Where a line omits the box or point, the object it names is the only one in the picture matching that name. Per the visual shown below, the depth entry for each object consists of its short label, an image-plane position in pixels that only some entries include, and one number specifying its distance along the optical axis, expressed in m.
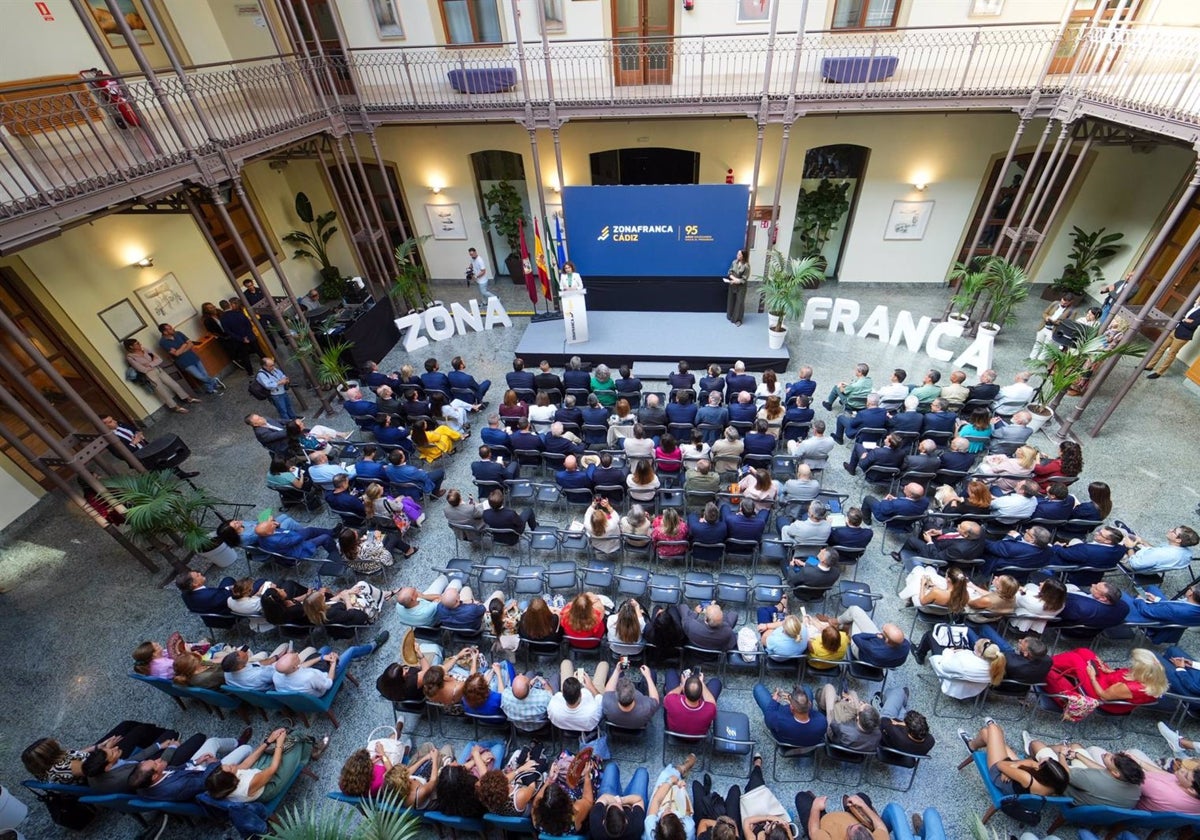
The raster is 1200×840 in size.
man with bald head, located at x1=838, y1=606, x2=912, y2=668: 4.47
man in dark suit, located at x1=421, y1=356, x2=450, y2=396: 8.88
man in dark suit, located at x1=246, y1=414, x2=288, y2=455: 7.62
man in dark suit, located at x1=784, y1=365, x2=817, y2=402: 7.65
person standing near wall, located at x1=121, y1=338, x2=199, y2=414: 9.23
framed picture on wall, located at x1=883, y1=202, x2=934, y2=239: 11.70
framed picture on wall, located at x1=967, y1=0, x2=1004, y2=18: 9.64
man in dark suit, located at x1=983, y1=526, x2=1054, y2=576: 5.25
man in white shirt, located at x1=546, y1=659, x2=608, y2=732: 4.32
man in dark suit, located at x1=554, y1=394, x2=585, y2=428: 7.52
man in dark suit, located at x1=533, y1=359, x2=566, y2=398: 8.48
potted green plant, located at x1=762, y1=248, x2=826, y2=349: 9.67
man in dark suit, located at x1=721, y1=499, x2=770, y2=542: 5.64
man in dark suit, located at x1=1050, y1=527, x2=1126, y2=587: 5.20
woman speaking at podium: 10.28
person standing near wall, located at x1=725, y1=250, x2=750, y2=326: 10.38
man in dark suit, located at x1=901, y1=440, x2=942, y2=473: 6.38
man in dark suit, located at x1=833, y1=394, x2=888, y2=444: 7.22
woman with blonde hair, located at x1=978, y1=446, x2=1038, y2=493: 6.27
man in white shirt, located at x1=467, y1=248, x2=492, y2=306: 12.82
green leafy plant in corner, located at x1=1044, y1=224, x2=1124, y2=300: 10.78
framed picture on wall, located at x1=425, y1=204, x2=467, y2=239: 13.07
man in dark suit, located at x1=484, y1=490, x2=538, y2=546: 6.13
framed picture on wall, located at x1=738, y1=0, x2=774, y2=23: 10.31
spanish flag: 11.44
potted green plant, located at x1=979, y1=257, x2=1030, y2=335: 9.39
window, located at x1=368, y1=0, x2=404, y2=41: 11.09
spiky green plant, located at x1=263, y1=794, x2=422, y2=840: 3.38
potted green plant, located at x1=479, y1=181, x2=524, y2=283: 12.65
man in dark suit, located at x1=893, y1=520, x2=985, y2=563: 5.39
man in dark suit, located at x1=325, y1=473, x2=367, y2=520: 6.52
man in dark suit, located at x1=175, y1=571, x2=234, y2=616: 5.38
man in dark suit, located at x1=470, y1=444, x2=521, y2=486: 6.83
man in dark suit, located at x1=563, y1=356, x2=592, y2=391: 8.39
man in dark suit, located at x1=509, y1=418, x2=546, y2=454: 7.15
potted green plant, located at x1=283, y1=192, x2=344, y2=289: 13.02
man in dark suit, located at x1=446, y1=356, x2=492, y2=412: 8.91
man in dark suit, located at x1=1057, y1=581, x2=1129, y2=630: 4.72
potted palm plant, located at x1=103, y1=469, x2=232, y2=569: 6.26
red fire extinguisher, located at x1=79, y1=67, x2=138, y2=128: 6.46
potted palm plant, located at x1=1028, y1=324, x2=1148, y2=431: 7.51
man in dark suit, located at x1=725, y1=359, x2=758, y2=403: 8.05
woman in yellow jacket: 7.76
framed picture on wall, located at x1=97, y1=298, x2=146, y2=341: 9.05
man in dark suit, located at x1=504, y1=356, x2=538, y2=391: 8.51
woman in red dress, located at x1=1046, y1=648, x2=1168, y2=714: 4.29
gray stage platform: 10.02
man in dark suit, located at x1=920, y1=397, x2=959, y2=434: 7.02
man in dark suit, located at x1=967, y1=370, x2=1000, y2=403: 7.48
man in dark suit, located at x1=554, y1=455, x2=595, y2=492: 6.55
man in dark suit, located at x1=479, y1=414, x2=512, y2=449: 7.30
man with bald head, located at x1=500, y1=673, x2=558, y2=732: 4.48
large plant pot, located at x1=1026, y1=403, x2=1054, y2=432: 7.74
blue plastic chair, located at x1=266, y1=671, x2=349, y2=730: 4.83
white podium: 10.22
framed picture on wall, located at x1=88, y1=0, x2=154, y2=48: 9.21
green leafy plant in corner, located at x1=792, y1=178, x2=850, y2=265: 12.01
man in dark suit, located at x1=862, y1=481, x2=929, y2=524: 5.91
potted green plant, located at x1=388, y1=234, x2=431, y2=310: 11.56
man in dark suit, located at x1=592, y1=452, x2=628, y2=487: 6.42
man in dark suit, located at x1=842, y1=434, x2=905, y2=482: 6.53
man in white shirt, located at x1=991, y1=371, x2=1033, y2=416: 7.45
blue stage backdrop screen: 10.55
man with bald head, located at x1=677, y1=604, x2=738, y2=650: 4.64
